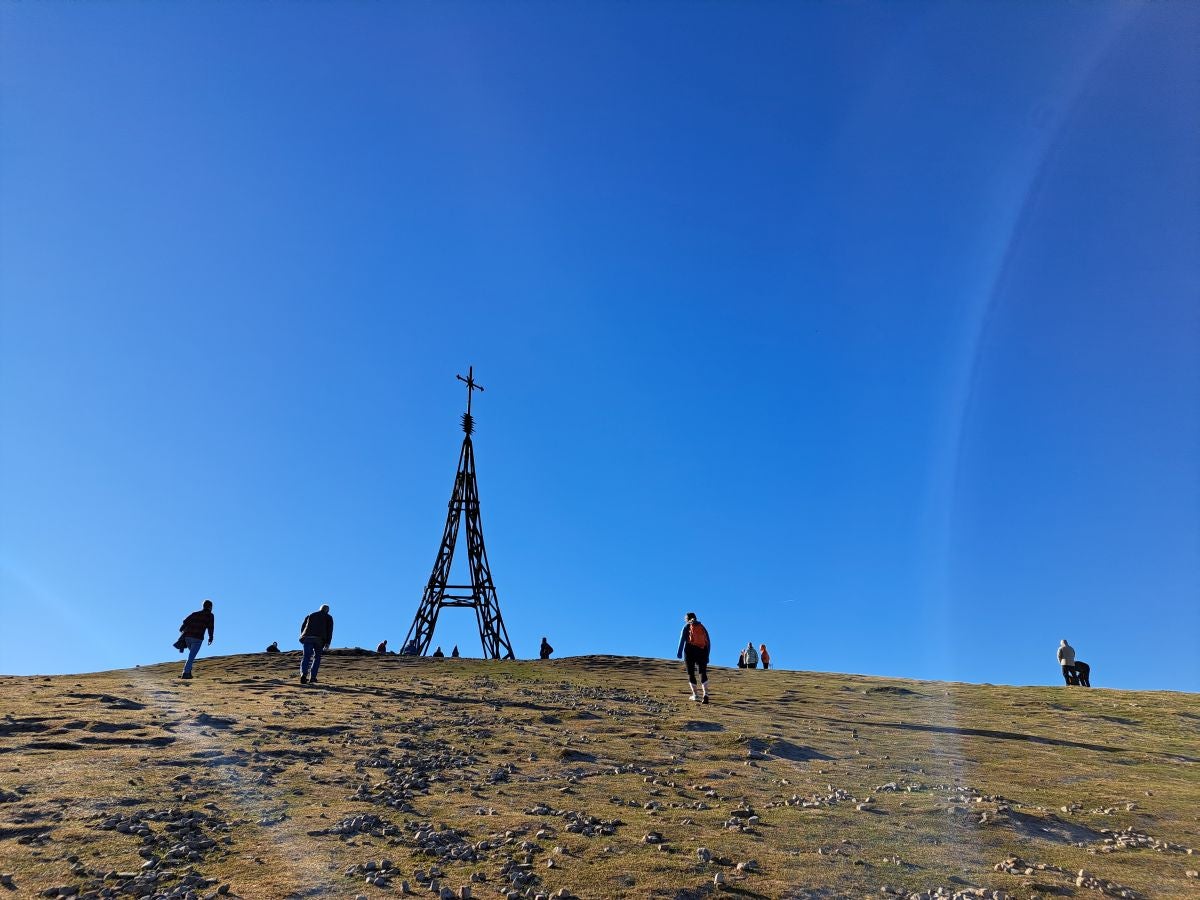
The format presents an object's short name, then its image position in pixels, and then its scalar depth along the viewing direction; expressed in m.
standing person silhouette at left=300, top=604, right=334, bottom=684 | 25.19
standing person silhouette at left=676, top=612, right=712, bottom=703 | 23.62
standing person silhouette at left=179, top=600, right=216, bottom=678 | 26.06
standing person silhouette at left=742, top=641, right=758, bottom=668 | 46.75
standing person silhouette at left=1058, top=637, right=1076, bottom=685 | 36.16
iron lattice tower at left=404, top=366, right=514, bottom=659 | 54.78
